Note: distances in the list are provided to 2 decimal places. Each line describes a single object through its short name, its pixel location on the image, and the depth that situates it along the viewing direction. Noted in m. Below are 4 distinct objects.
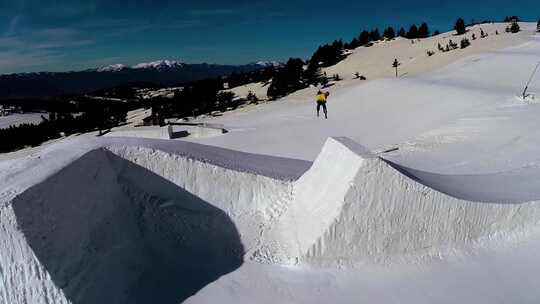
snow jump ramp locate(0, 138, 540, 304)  5.05
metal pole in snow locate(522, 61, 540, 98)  15.84
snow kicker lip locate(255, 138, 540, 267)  6.19
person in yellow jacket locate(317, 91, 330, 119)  19.57
